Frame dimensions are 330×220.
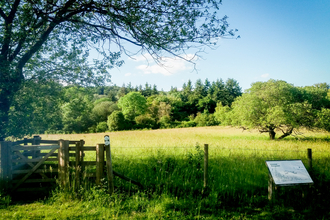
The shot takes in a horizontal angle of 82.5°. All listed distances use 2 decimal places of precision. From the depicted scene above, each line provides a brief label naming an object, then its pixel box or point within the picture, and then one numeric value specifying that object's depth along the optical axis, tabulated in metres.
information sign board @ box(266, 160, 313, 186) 5.71
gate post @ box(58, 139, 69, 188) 6.00
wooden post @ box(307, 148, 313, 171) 7.02
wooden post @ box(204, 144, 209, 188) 6.54
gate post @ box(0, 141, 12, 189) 6.03
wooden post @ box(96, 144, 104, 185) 5.98
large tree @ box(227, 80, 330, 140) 15.25
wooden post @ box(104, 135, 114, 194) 5.75
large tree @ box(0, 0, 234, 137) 6.68
